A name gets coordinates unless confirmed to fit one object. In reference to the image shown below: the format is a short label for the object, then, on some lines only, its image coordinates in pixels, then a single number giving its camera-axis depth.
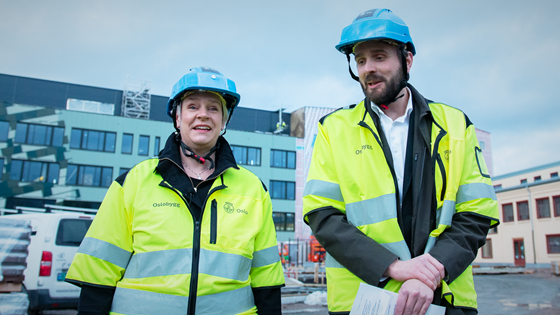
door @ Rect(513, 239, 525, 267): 35.47
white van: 7.31
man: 2.10
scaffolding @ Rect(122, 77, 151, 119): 41.03
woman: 2.40
